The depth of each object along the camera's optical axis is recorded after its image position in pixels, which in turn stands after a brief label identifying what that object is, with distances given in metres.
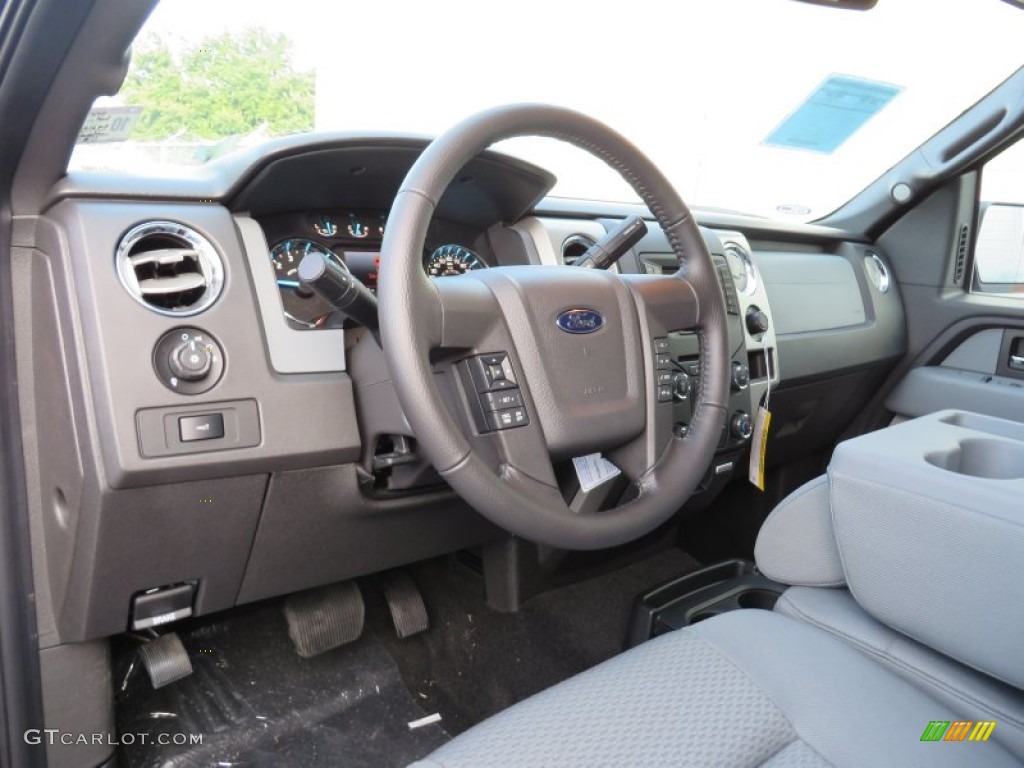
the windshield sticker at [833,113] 2.32
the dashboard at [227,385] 1.06
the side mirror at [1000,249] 2.46
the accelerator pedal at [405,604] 1.78
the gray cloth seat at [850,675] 0.79
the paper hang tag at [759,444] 1.73
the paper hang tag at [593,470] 1.19
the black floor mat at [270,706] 1.50
